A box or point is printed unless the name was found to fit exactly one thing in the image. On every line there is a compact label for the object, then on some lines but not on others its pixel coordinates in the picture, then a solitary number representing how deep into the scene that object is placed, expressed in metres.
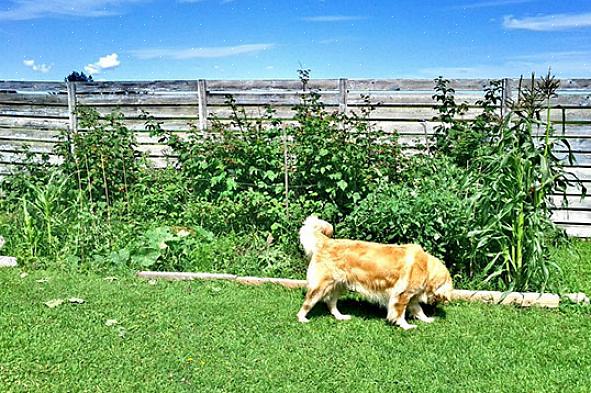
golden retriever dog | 4.50
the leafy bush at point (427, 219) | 5.31
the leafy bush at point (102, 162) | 7.36
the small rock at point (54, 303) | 4.89
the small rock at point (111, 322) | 4.48
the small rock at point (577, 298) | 4.88
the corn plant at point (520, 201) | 4.82
